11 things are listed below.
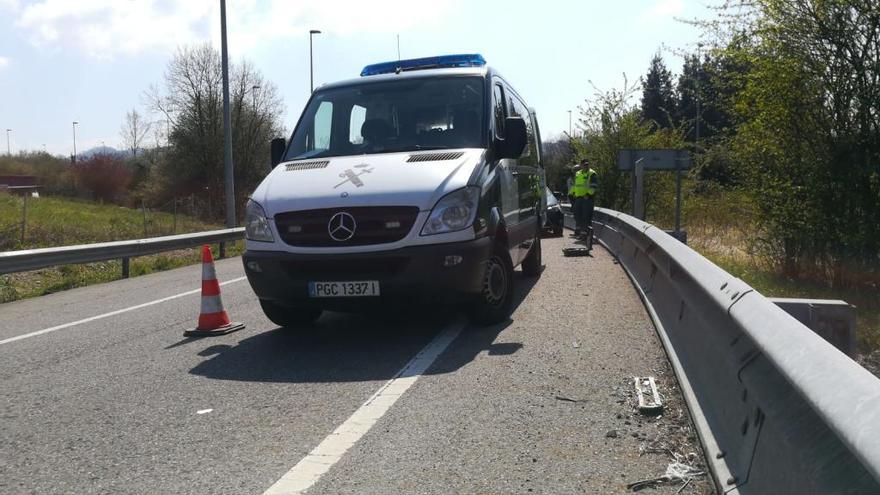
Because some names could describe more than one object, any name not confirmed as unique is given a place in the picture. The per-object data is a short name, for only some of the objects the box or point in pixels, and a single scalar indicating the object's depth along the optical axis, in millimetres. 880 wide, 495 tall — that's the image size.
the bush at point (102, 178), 57281
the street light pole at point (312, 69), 39688
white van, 6352
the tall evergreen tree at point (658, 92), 75812
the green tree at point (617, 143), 26625
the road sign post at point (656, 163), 16516
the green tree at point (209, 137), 45875
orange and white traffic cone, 7359
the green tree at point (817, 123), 10289
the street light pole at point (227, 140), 21469
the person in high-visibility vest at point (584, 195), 16055
